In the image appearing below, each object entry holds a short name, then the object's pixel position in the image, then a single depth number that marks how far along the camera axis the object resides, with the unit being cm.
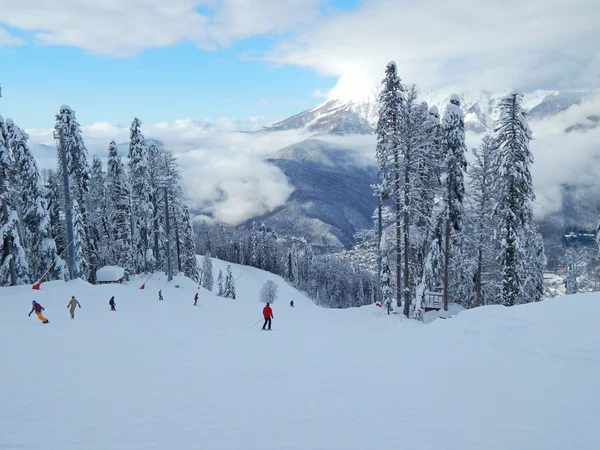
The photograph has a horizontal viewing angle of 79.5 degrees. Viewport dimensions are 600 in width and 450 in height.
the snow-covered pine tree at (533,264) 2469
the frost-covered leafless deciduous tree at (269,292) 7444
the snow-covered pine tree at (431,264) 2405
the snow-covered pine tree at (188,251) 5412
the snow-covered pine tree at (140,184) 3966
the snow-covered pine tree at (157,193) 4088
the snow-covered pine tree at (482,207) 2561
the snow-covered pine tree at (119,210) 4172
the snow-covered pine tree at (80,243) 3400
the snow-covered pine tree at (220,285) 7596
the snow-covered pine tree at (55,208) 3812
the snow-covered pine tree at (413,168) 2339
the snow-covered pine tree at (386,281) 2689
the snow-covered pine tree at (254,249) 11662
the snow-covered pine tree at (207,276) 8994
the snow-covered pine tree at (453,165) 2308
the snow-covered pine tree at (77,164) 3372
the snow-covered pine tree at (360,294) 12355
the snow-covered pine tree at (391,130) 2356
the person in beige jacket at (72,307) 1925
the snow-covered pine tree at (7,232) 2555
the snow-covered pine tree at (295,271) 11664
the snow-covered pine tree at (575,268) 4847
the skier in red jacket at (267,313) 1969
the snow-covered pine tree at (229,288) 6697
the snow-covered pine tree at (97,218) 4053
